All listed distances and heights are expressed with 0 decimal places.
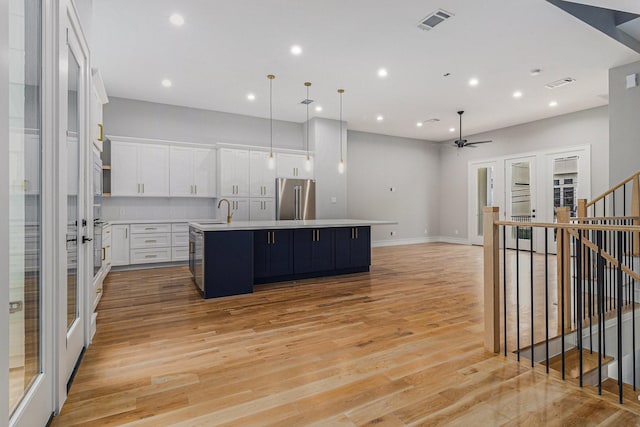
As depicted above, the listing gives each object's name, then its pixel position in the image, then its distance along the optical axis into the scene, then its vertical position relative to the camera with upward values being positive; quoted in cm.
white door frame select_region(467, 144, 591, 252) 710 +84
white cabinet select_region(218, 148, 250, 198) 664 +86
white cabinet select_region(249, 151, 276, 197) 698 +80
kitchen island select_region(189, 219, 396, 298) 408 -54
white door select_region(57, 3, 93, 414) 186 +11
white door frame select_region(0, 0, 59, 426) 154 -13
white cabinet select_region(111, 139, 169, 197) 595 +84
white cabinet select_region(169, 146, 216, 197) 644 +85
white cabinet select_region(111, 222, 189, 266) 577 -52
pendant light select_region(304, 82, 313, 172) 753 +111
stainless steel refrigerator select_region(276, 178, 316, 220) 716 +35
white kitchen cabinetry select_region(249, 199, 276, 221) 699 +9
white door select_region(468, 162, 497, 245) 902 +54
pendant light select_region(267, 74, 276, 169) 525 +219
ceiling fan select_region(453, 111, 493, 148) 778 +165
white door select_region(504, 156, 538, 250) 805 +48
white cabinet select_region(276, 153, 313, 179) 725 +106
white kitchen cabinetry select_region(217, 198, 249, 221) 673 +9
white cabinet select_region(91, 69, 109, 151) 369 +141
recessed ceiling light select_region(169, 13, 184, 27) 359 +216
